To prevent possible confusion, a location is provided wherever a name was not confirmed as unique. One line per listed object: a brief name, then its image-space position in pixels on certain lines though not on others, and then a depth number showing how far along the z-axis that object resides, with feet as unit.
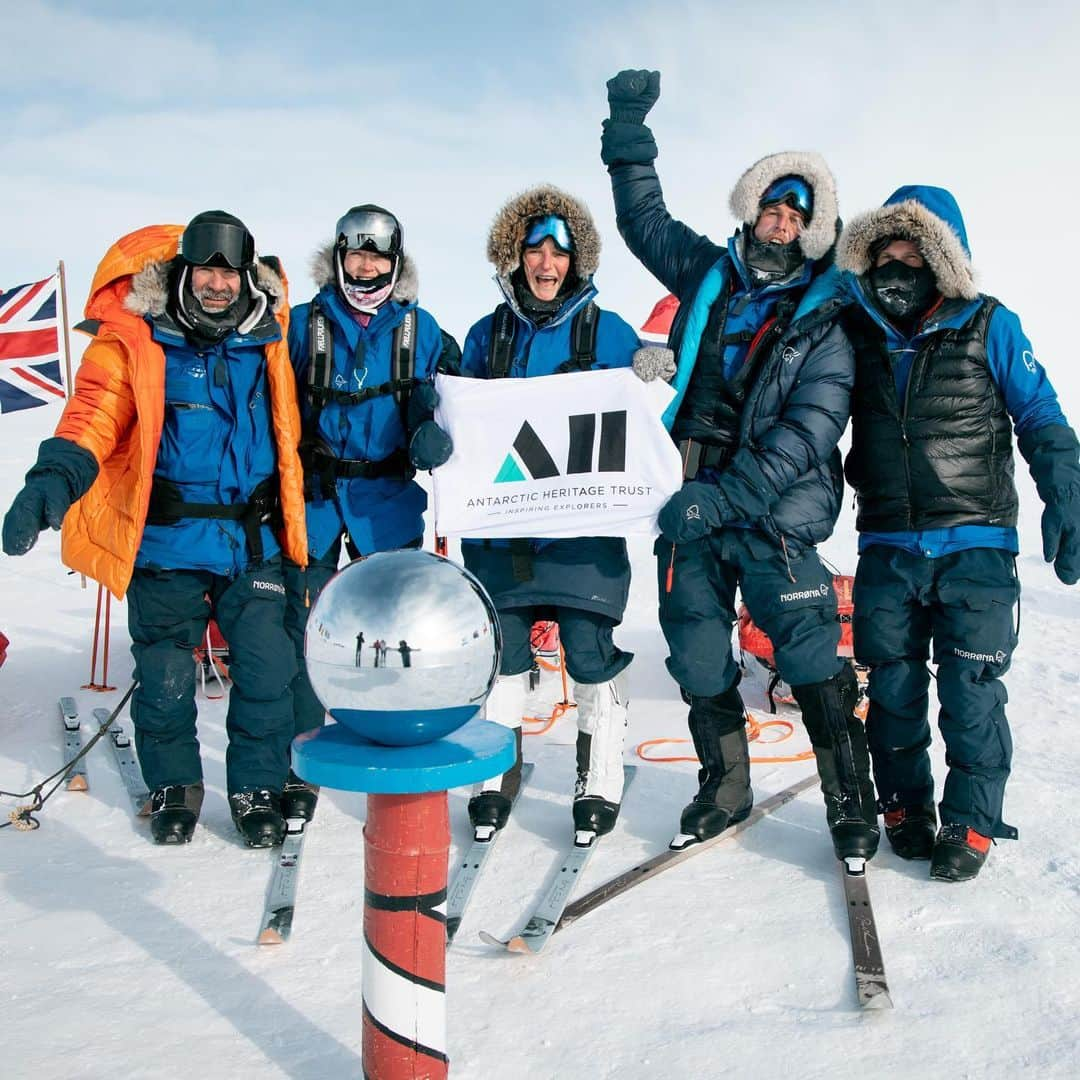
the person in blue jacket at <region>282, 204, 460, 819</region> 14.88
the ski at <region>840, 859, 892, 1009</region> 9.69
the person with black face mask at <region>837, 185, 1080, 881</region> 12.60
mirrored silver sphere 6.34
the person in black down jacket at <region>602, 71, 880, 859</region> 13.01
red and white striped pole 6.89
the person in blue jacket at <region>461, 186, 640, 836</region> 14.37
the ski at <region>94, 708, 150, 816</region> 15.25
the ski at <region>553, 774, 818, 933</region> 11.86
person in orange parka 13.78
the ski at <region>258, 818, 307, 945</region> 11.10
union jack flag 37.63
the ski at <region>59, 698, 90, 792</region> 16.12
